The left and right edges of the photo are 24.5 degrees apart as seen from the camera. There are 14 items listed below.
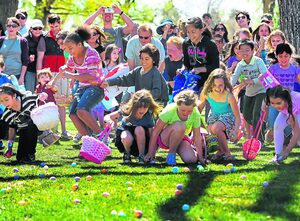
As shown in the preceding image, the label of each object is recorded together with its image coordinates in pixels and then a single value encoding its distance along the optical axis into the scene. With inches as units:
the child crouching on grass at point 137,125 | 320.8
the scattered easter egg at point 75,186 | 253.1
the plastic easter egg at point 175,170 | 285.9
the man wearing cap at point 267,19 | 497.0
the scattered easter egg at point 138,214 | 205.5
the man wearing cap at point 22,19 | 517.0
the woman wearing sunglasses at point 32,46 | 477.1
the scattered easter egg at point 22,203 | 228.7
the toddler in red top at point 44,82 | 426.0
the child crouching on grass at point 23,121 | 335.3
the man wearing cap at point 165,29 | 525.7
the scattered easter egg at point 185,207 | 213.9
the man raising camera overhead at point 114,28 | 457.7
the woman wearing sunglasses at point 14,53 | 458.6
